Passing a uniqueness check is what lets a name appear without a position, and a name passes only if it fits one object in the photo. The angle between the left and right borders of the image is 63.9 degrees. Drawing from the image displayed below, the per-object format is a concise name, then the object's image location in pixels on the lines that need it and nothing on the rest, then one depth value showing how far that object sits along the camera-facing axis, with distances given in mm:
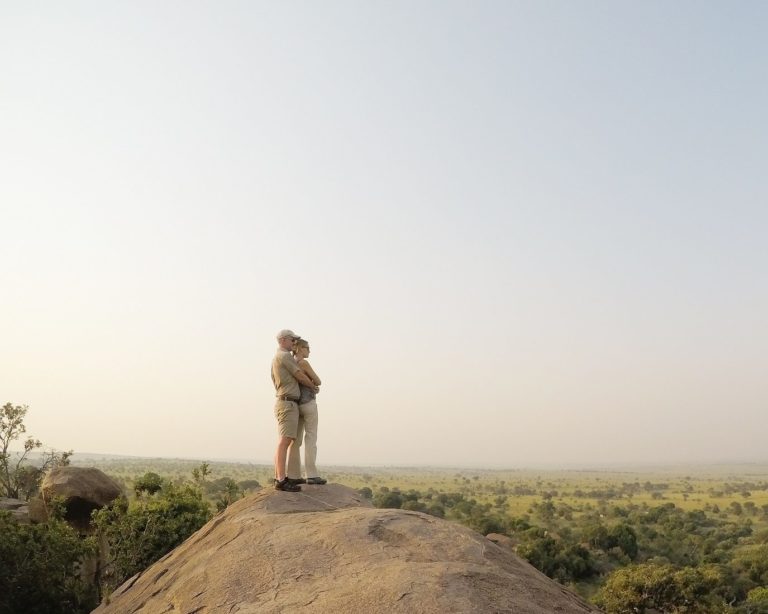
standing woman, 9766
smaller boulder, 18047
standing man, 9539
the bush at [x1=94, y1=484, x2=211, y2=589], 14773
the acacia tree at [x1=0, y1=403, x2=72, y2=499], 26089
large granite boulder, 5125
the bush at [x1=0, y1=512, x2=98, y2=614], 12836
